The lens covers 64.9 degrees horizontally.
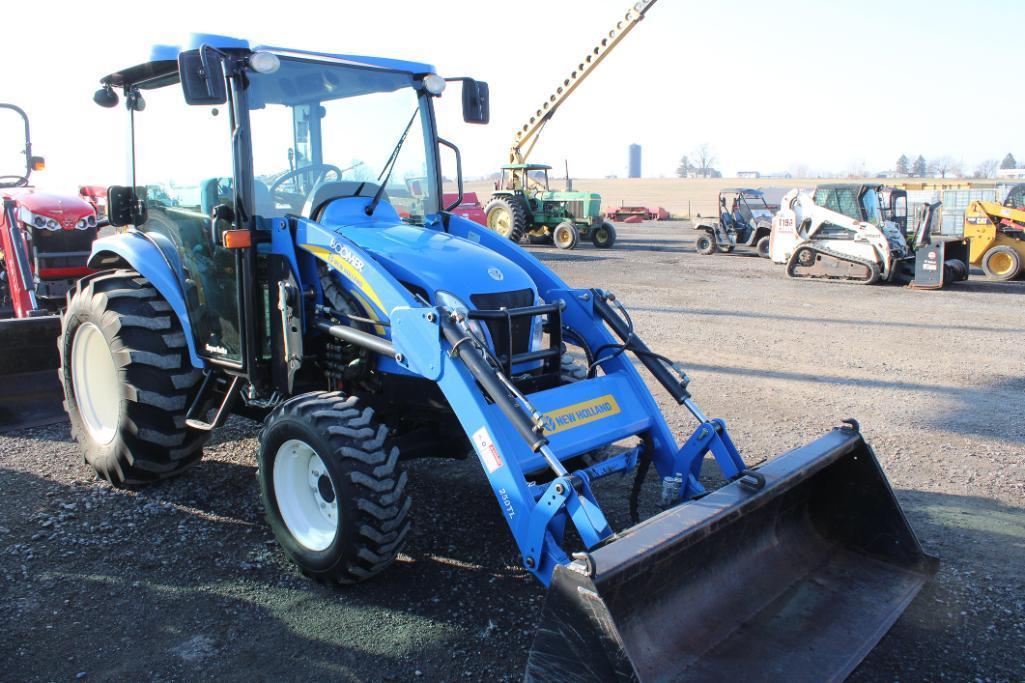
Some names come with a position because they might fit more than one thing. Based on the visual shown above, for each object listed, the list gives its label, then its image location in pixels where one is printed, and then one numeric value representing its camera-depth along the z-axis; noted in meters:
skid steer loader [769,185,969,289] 15.26
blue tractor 3.17
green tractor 23.19
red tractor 7.51
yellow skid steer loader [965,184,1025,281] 16.09
